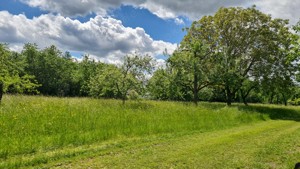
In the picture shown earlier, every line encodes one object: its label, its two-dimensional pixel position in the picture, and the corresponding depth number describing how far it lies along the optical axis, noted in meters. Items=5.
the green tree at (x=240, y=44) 25.38
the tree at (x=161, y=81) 24.42
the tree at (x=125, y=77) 18.12
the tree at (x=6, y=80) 12.59
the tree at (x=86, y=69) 58.98
